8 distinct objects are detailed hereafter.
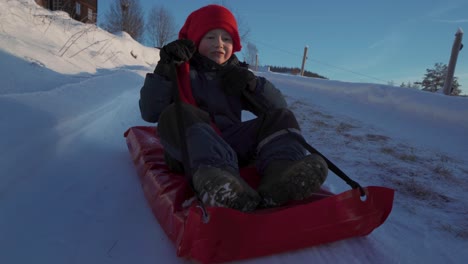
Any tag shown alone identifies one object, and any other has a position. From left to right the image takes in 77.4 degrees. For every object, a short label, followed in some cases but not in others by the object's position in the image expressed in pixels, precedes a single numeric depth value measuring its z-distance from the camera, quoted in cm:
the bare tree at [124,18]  1855
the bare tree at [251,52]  2139
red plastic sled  70
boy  88
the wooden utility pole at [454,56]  532
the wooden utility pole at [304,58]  1340
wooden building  1316
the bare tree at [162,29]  2139
